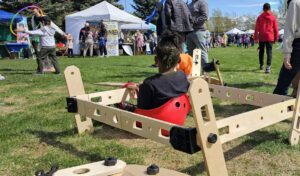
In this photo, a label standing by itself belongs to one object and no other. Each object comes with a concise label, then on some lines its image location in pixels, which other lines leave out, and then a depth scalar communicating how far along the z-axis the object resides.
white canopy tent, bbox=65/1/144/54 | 22.03
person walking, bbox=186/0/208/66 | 7.85
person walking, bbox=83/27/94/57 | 21.38
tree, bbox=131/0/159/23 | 59.83
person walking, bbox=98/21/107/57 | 22.18
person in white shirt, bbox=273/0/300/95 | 4.41
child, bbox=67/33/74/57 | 23.48
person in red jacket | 10.82
